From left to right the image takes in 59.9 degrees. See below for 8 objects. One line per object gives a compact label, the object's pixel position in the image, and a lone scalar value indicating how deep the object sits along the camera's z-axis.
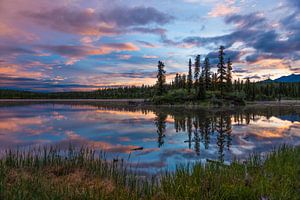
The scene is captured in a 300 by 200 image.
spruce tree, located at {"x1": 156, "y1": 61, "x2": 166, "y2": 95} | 99.19
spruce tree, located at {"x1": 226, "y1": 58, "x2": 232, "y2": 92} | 100.50
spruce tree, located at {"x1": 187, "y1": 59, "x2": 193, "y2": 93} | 100.68
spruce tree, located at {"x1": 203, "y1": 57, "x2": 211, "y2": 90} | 96.12
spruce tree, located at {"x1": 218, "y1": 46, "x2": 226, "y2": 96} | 88.75
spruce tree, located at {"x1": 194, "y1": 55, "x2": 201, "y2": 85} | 100.69
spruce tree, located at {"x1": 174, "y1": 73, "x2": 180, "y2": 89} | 129.91
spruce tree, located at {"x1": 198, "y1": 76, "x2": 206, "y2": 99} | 84.81
